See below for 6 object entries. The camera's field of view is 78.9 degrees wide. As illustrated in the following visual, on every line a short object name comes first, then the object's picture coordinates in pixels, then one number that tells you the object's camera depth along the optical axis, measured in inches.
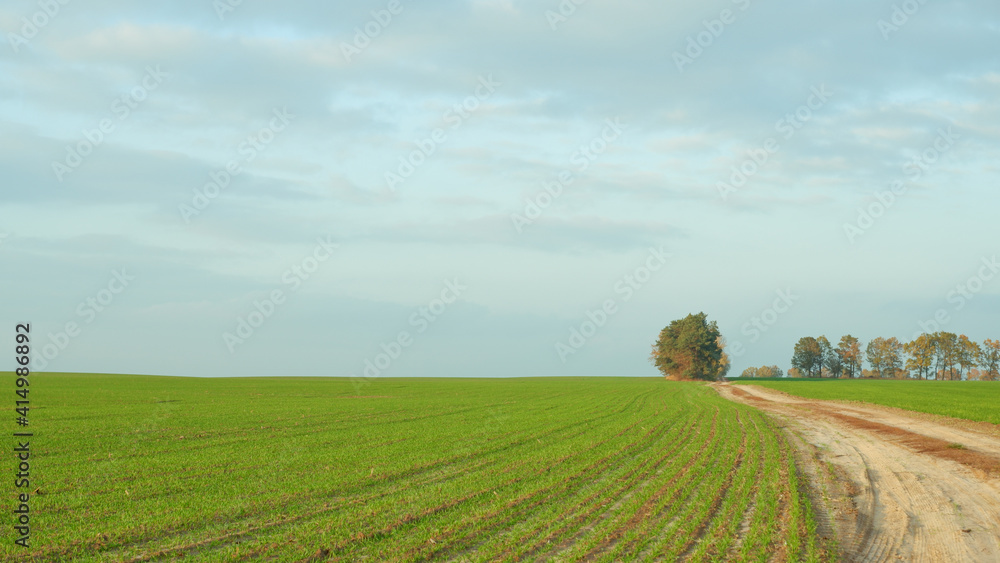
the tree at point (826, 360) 7377.0
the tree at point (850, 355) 7289.9
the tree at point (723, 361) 5113.2
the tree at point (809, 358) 7406.5
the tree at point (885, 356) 7224.4
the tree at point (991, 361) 6875.0
